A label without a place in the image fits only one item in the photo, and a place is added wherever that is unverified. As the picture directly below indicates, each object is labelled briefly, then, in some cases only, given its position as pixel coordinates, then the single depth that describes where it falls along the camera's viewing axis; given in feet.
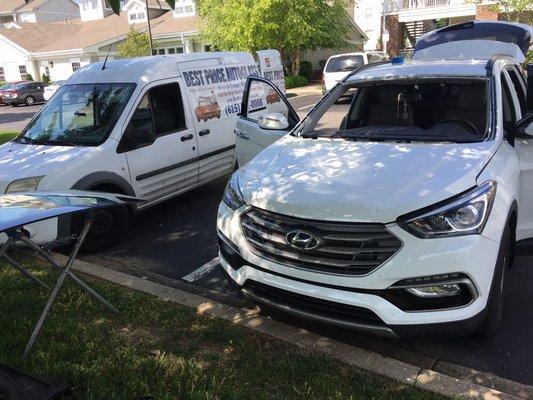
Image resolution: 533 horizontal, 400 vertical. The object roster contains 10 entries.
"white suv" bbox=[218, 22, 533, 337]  9.15
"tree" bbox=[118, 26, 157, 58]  97.86
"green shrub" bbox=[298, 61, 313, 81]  106.42
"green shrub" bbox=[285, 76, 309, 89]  92.89
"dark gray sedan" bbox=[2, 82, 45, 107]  96.89
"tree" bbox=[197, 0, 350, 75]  81.46
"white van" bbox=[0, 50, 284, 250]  16.21
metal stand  10.30
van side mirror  17.80
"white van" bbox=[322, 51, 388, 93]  62.69
